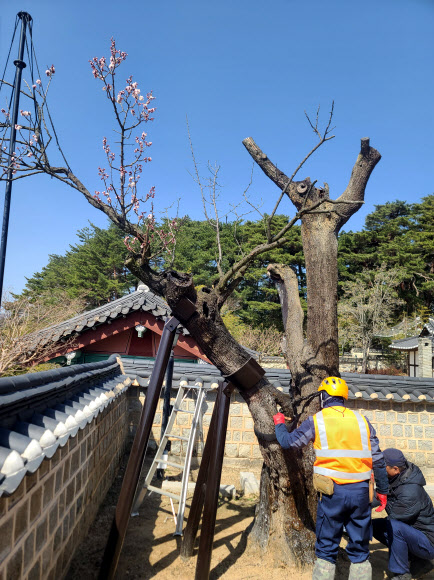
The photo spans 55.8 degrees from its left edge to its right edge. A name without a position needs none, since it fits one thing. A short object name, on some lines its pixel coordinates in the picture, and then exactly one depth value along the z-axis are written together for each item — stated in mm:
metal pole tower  8836
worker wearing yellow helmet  3584
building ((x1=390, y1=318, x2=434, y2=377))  22158
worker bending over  4078
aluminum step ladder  4977
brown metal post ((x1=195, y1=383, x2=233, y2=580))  3930
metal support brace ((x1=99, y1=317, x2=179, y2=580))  3744
